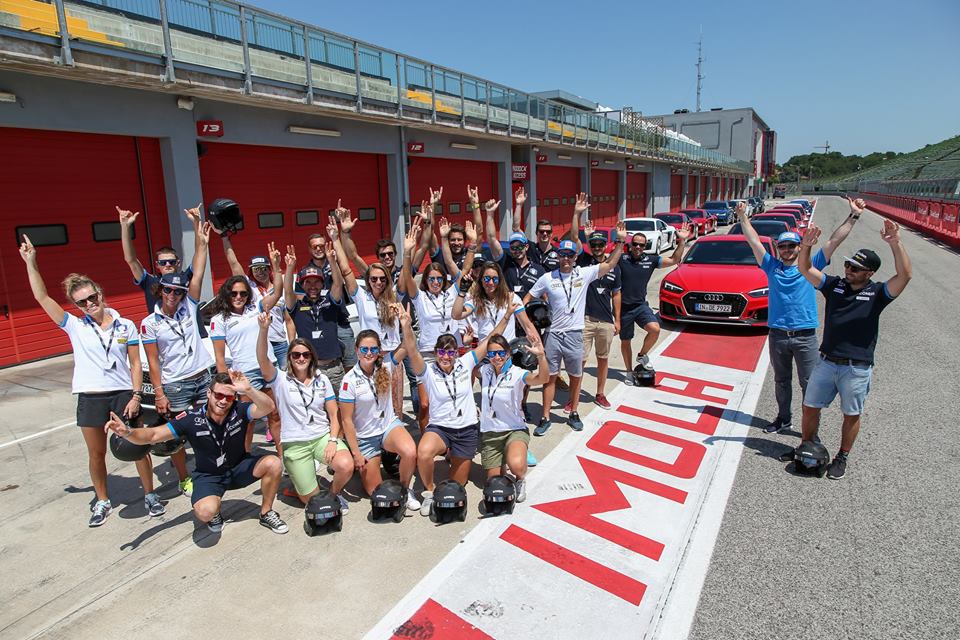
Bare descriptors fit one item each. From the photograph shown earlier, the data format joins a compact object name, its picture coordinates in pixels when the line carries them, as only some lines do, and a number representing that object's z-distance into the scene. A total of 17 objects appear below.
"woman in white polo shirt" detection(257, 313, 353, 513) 4.39
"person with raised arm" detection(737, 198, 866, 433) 5.39
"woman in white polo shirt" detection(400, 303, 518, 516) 4.56
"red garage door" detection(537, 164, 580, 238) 24.38
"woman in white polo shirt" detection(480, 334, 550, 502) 4.63
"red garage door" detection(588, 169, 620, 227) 30.15
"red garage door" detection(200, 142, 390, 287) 11.48
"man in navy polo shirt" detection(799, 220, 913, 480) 4.52
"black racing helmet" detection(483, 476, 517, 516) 4.25
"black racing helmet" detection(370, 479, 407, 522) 4.21
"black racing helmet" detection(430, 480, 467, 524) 4.19
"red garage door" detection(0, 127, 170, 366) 8.58
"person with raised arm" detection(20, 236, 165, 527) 4.20
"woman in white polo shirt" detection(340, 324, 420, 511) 4.43
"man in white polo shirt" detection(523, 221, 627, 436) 5.93
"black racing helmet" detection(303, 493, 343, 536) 4.05
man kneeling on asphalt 3.99
